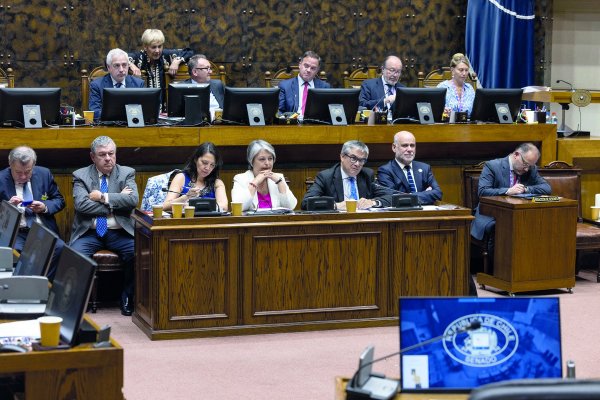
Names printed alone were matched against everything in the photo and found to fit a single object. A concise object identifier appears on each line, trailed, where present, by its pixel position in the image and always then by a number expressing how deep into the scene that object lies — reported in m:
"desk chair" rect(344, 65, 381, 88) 10.62
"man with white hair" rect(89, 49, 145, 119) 8.28
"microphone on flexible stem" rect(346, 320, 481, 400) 3.18
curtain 11.44
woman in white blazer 6.85
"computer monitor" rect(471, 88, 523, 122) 8.69
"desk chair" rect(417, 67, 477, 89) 10.74
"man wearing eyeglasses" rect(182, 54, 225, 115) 8.60
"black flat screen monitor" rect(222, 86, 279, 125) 7.85
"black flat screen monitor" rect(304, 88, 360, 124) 8.10
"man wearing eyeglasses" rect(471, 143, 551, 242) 7.91
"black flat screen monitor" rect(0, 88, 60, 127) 7.38
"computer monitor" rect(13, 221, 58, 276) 4.60
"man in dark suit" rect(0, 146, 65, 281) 6.99
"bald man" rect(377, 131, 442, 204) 7.67
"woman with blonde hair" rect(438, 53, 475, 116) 9.27
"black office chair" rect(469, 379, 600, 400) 2.00
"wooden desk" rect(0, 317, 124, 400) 3.55
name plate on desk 7.63
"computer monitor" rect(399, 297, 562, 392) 3.35
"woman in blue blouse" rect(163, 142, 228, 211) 6.93
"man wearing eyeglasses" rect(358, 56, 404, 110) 9.14
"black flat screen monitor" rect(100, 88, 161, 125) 7.59
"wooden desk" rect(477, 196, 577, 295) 7.56
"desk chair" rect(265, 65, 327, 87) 10.02
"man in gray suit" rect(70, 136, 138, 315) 7.12
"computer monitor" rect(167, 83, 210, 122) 7.95
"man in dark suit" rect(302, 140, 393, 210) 7.09
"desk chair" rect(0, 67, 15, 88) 9.00
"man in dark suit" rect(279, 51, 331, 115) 8.95
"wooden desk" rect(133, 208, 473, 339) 6.41
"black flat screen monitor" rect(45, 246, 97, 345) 3.75
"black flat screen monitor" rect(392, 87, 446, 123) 8.41
